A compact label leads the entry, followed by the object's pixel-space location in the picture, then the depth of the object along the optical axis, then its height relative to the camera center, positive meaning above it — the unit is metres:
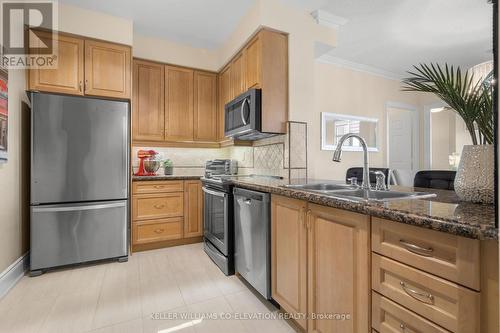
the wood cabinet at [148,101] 3.21 +0.87
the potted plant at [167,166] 3.45 +0.01
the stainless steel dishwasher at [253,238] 1.75 -0.55
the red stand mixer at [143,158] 3.25 +0.12
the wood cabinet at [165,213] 2.94 -0.57
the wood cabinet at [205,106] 3.56 +0.89
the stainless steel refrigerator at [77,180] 2.32 -0.13
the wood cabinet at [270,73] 2.53 +0.99
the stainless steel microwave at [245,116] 2.49 +0.54
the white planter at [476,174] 0.97 -0.03
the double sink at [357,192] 1.27 -0.15
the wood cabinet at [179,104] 3.38 +0.88
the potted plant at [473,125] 0.97 +0.17
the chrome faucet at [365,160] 1.52 +0.04
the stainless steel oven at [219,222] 2.29 -0.56
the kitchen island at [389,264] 0.71 -0.37
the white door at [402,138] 4.55 +0.54
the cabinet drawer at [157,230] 2.94 -0.77
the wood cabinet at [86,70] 2.52 +1.04
